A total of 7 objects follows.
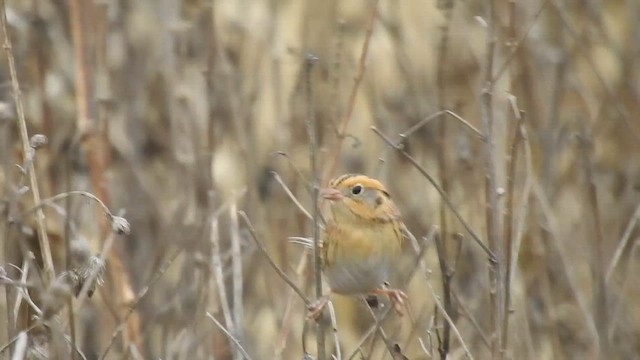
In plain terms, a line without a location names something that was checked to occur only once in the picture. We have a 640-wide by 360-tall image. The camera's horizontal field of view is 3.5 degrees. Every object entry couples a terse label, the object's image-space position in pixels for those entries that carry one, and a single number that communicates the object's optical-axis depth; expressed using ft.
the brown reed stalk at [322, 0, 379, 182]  15.19
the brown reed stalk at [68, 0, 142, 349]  15.59
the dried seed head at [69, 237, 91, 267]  14.64
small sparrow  14.91
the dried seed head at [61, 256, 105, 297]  14.60
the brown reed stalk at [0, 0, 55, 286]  14.73
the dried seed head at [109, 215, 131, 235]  14.57
